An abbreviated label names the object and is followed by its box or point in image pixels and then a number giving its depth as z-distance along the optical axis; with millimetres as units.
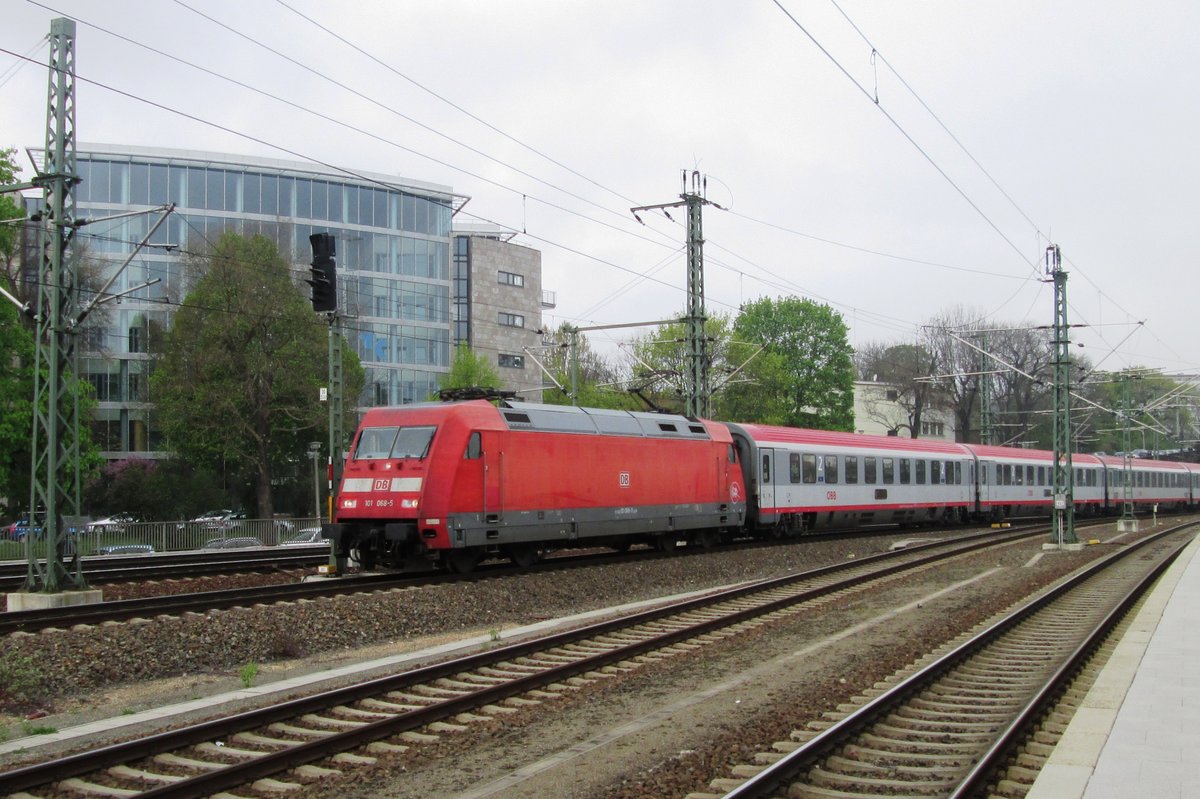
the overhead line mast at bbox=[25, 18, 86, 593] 15672
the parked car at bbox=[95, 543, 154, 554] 34875
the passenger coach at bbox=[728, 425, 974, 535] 28797
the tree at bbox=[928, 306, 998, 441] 74688
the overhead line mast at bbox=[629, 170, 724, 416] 30297
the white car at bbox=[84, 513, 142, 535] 35447
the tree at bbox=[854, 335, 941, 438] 77500
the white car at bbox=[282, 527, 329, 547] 38188
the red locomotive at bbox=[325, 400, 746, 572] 18188
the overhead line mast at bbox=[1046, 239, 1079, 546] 29359
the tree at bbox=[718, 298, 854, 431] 67812
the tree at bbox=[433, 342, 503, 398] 57188
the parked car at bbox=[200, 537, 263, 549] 37344
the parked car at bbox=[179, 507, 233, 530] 52094
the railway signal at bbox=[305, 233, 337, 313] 18031
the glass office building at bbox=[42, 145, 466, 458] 58562
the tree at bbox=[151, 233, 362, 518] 47250
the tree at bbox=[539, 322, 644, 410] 56812
